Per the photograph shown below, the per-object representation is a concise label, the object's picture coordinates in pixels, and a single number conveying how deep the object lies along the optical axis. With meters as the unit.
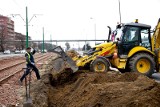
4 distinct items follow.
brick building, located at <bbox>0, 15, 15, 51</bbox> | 139.23
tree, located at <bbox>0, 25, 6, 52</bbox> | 97.12
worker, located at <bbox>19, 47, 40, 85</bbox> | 14.45
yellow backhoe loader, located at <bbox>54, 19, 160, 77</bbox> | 15.98
